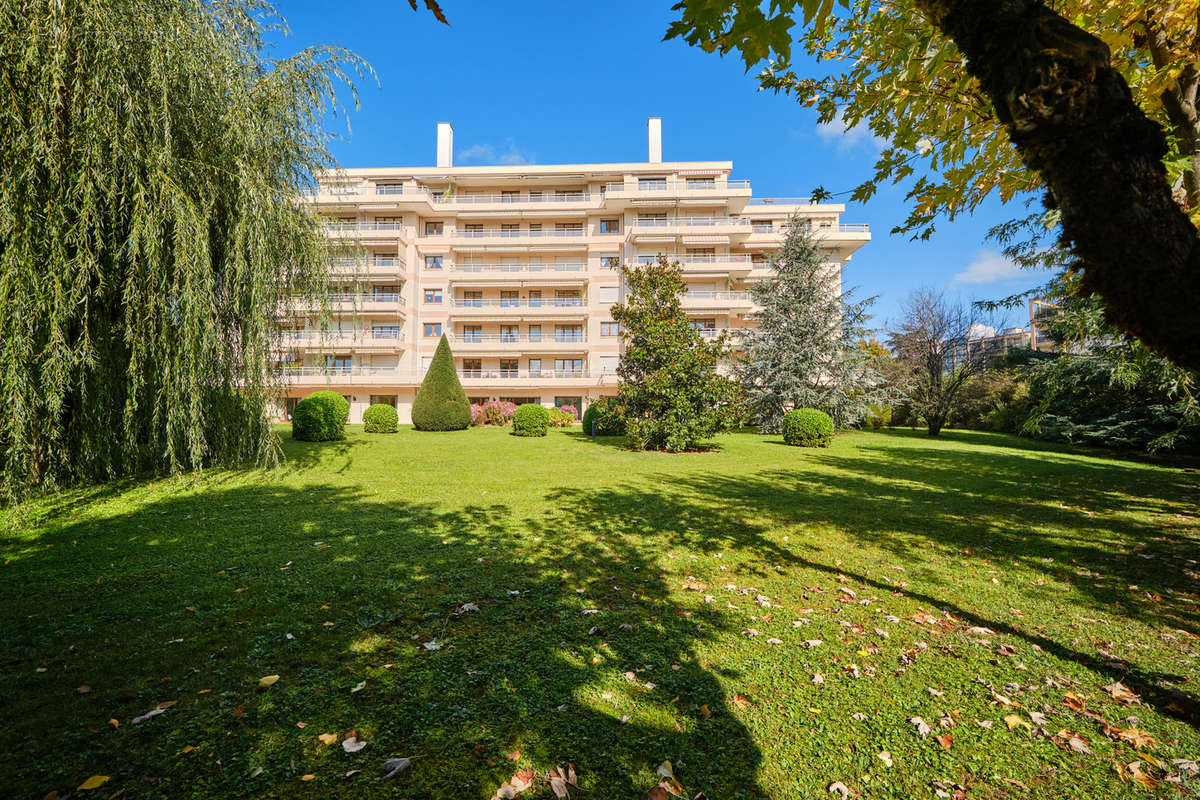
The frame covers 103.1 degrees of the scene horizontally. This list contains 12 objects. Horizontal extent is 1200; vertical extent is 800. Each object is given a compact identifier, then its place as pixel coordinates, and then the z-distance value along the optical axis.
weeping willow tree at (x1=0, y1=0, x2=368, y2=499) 6.07
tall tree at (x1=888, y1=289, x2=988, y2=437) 25.14
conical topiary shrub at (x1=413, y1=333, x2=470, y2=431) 21.69
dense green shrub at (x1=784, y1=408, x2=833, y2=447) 18.17
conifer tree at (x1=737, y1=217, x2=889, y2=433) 23.95
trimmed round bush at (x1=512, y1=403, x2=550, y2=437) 20.05
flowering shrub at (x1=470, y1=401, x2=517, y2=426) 26.22
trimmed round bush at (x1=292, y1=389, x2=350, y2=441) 15.75
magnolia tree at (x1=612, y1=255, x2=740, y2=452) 14.96
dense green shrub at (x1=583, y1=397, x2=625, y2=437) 18.34
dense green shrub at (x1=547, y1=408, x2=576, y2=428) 27.36
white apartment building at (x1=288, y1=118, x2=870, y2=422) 32.31
